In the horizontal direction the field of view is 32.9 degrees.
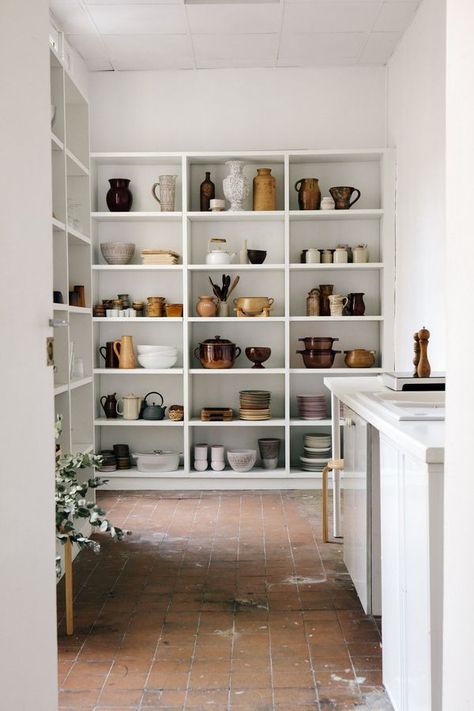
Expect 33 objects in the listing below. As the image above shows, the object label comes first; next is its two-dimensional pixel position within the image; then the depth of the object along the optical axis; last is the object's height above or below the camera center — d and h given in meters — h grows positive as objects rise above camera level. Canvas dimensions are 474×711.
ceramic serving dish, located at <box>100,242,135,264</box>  5.67 +0.57
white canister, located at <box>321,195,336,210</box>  5.56 +0.88
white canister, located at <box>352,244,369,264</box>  5.60 +0.52
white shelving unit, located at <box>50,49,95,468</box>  3.90 +0.43
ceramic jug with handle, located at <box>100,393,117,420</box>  5.73 -0.54
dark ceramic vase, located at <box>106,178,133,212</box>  5.72 +0.97
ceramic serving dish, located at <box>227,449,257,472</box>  5.57 -0.90
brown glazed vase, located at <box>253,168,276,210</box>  5.63 +0.98
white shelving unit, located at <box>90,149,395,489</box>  5.84 +0.35
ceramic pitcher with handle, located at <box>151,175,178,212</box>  5.64 +0.98
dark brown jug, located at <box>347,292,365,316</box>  5.59 +0.18
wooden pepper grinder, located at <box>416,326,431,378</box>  3.28 -0.14
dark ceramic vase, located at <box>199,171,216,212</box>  5.71 +0.98
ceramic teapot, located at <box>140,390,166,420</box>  5.66 -0.57
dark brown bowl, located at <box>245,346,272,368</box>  5.64 -0.17
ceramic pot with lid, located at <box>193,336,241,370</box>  5.55 -0.16
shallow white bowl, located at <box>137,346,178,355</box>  5.62 -0.13
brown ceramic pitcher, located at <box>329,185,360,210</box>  5.55 +0.93
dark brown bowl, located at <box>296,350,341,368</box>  5.58 -0.20
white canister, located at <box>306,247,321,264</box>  5.58 +0.51
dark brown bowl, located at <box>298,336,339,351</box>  5.57 -0.09
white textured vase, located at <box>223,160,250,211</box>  5.61 +1.02
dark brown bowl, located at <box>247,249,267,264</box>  5.64 +0.52
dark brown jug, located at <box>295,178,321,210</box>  5.61 +0.96
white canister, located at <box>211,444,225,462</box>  5.62 -0.86
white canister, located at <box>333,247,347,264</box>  5.57 +0.51
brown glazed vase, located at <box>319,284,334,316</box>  5.67 +0.22
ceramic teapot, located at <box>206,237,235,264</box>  5.57 +0.54
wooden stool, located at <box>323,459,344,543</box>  4.11 -0.97
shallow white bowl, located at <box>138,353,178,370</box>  5.62 -0.21
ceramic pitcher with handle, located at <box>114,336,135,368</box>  5.68 -0.16
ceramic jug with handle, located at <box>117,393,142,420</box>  5.67 -0.54
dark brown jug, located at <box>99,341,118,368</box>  5.75 -0.18
